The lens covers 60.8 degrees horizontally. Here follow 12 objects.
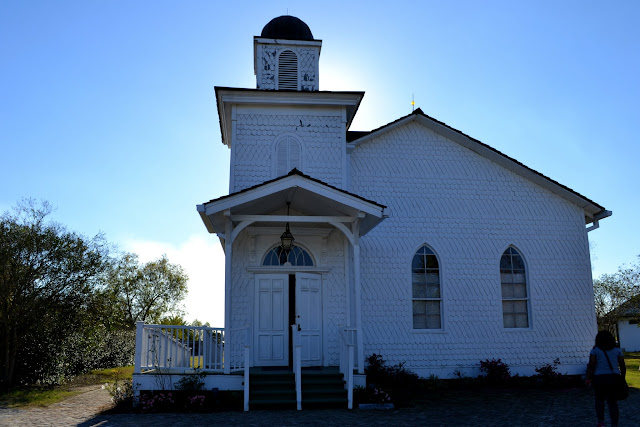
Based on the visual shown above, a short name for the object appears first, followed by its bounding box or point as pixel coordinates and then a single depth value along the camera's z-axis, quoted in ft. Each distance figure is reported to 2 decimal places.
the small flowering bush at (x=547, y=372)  46.93
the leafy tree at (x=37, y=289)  48.93
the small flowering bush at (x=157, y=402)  35.06
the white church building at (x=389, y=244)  42.19
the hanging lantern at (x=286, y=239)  39.58
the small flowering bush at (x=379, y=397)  36.32
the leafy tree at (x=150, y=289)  122.21
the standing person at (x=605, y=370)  26.43
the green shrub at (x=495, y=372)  46.47
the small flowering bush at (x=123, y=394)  38.01
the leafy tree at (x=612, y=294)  92.07
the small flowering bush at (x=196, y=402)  35.37
